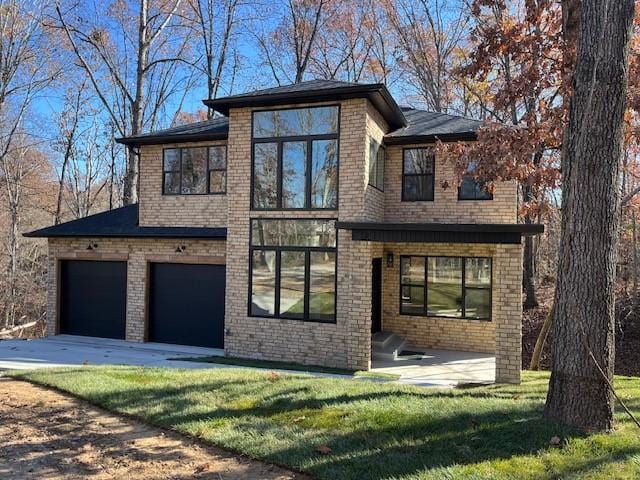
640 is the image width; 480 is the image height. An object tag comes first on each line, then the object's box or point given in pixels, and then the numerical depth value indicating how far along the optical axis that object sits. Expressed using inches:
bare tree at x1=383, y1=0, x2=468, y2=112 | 836.6
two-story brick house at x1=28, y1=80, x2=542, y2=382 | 394.6
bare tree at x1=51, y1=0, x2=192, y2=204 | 769.6
